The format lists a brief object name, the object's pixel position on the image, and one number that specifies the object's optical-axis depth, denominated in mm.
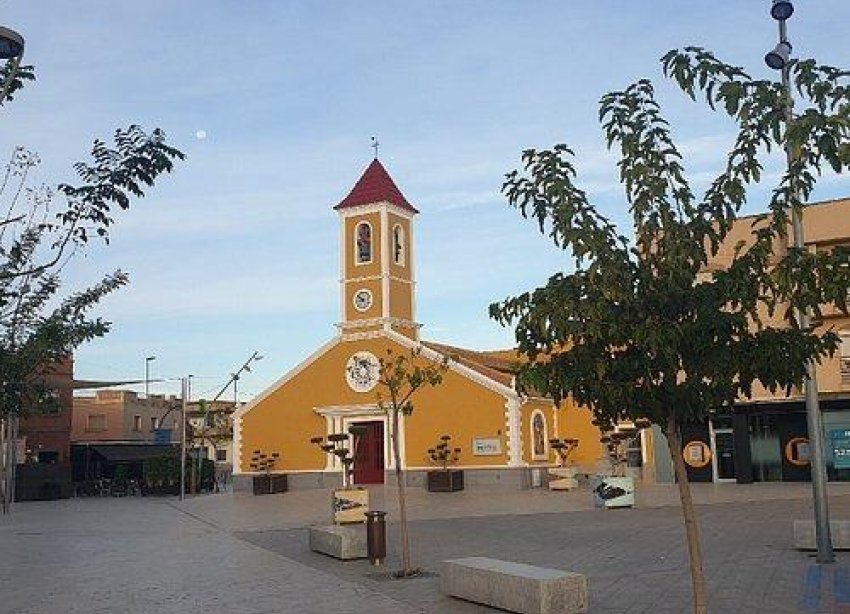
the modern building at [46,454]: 40250
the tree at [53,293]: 7195
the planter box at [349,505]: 18188
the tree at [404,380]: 13617
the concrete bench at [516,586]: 9633
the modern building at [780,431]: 30266
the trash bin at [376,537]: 14625
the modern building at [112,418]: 68062
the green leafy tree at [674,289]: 7219
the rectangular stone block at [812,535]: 13742
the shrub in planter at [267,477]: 38125
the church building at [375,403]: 35406
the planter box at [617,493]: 23531
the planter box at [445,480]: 34562
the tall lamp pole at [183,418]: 37206
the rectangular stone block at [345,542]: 15234
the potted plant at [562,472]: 32562
